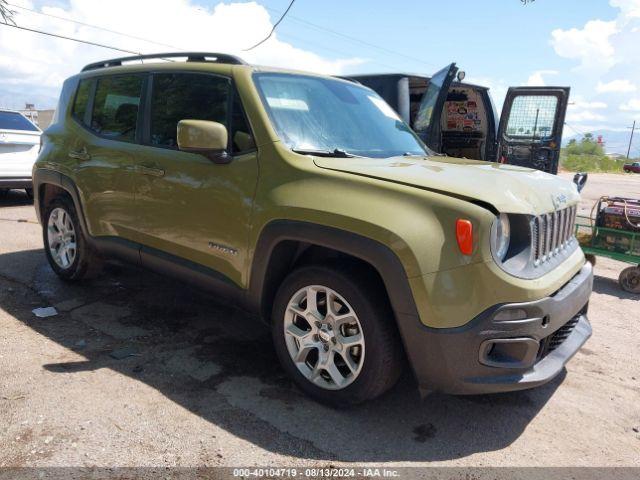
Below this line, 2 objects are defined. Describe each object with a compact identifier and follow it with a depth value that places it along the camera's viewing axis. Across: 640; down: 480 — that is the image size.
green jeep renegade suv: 2.50
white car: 8.76
